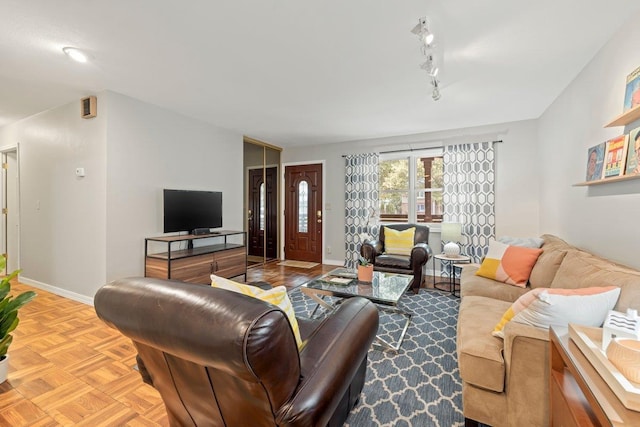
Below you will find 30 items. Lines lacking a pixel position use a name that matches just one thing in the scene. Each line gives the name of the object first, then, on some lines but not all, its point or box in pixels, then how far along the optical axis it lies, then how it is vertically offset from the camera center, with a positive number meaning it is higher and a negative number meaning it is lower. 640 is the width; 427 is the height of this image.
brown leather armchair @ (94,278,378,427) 0.72 -0.42
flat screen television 3.60 -0.01
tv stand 3.29 -0.62
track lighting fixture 1.90 +1.20
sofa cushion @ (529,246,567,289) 2.30 -0.48
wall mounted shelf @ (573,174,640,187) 1.79 +0.22
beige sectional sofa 1.31 -0.74
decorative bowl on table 0.83 -0.44
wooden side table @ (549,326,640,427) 0.77 -0.57
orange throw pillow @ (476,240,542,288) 2.58 -0.51
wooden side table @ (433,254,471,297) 3.69 -0.70
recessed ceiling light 2.28 +1.27
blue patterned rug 1.60 -1.15
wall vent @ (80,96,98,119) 3.17 +1.15
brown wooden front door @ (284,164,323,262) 5.70 -0.07
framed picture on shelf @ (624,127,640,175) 1.75 +0.36
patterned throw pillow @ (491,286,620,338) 1.31 -0.45
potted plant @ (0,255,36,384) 1.82 -0.67
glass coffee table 2.40 -0.74
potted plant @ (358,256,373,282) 2.84 -0.63
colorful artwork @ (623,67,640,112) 1.76 +0.76
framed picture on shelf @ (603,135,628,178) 1.90 +0.38
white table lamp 4.05 -0.31
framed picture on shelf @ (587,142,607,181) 2.20 +0.40
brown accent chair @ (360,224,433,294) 3.68 -0.65
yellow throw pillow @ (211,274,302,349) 1.22 -0.37
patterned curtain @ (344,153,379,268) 5.09 +0.18
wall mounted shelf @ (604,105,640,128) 1.69 +0.59
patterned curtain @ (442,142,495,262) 4.23 +0.26
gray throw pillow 3.01 -0.34
